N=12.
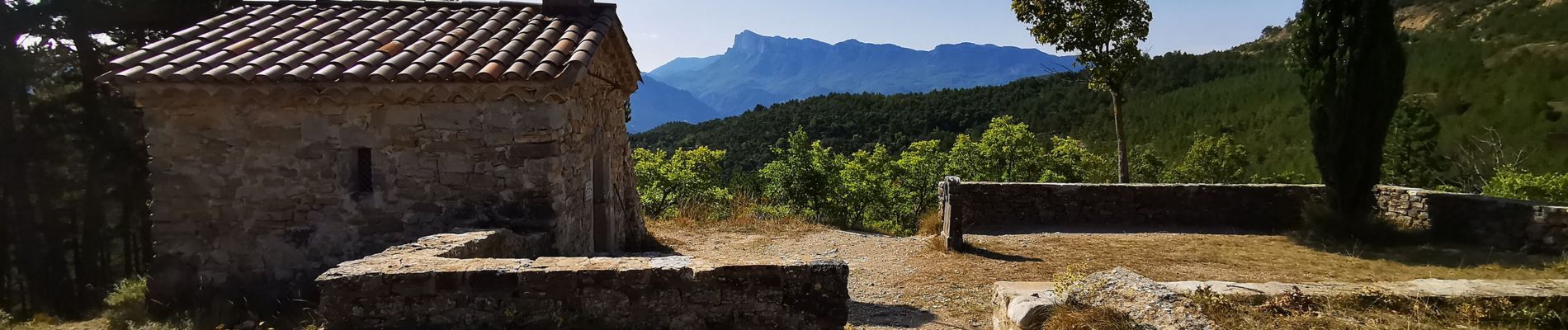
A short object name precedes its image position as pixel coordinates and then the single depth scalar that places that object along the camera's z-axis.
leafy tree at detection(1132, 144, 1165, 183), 20.64
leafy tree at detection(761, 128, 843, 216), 17.83
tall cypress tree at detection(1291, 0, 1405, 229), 9.35
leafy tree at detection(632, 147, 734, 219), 16.12
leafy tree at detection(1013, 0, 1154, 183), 12.82
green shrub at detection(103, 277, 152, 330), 6.04
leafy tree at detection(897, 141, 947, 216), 19.00
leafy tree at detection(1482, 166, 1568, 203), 10.09
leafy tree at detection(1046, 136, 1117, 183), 17.78
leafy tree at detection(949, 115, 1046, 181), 17.47
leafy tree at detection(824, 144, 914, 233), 18.75
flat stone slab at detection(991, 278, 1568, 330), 3.62
